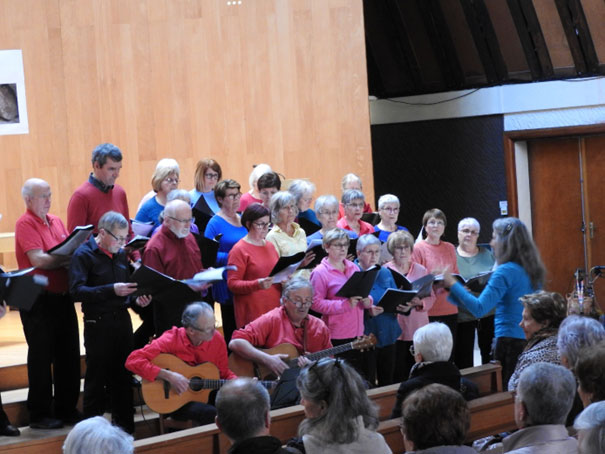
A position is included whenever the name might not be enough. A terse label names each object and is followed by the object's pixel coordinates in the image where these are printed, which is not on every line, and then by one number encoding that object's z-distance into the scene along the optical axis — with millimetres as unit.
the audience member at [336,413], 5901
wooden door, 18725
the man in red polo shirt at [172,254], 8680
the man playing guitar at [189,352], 8079
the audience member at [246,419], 5276
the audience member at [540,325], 7566
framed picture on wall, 13409
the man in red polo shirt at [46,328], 8187
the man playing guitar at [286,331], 8653
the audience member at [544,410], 5685
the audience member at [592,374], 5728
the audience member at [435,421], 5161
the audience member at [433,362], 7417
